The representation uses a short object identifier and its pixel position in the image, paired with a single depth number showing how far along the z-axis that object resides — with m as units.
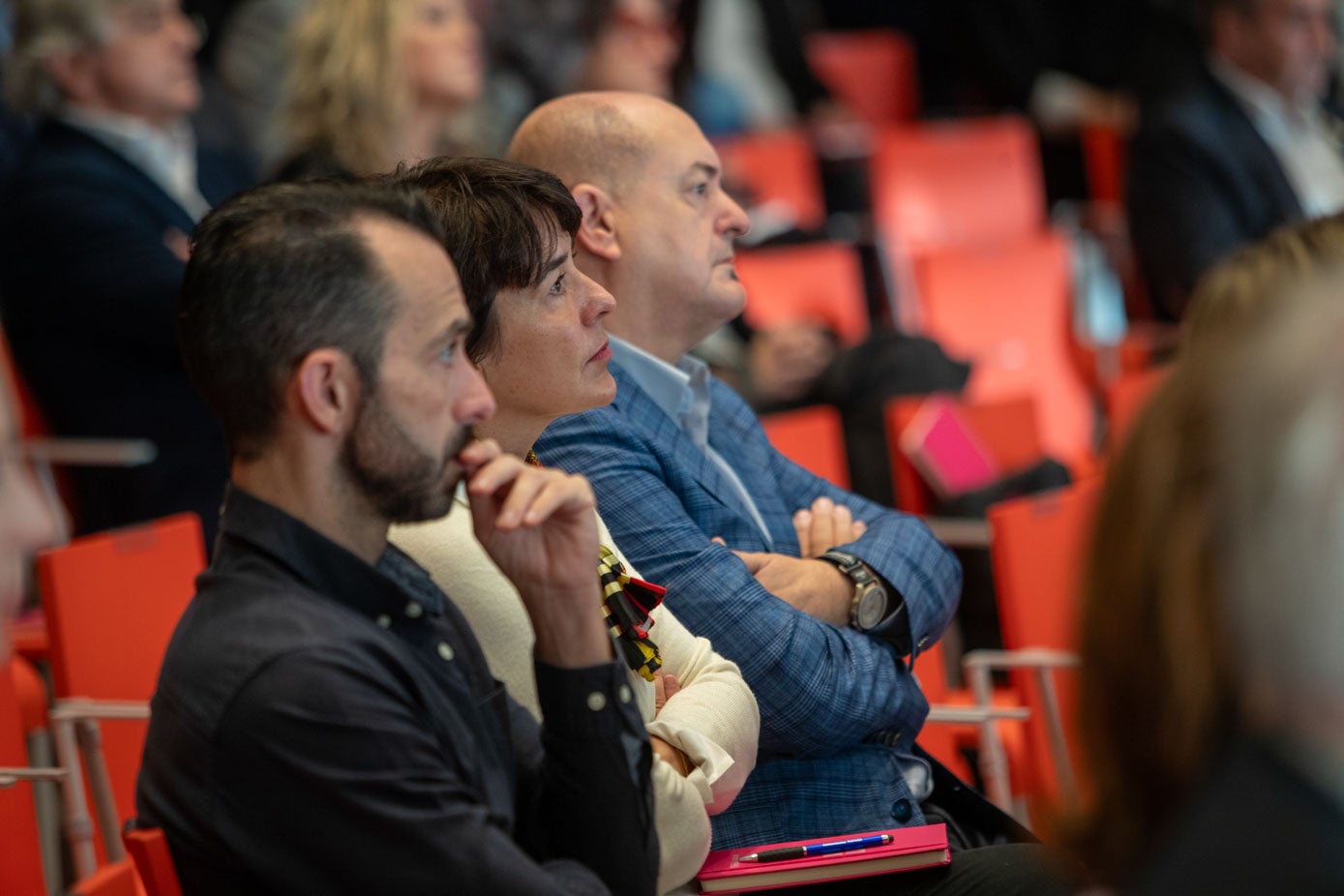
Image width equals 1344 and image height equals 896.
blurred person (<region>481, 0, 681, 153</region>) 9.38
